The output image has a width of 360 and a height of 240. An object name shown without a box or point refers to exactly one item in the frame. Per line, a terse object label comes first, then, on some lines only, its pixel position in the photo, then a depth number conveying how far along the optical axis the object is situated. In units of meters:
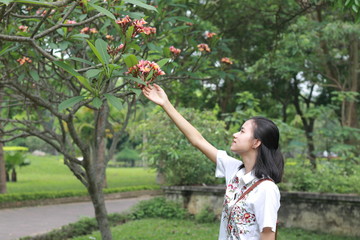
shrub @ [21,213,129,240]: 7.75
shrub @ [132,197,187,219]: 9.29
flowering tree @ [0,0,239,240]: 2.38
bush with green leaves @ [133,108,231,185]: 9.24
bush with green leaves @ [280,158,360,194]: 7.80
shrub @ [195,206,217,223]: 8.69
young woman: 2.18
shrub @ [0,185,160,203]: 12.66
